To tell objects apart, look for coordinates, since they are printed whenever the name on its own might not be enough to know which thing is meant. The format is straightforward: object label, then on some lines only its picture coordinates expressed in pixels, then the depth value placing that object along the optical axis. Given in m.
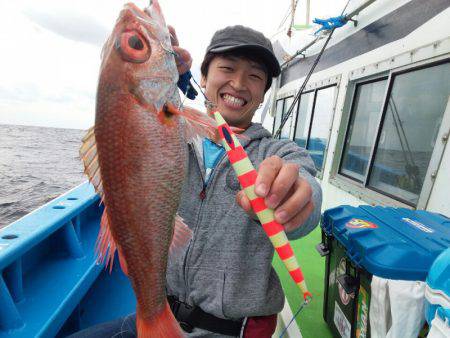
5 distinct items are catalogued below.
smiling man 0.54
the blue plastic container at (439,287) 0.34
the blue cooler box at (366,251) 0.44
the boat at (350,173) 0.74
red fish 0.31
